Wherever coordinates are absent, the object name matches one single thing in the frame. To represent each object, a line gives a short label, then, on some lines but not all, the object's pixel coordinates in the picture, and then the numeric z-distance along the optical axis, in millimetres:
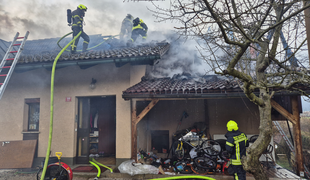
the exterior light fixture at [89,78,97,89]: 6930
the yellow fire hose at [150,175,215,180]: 5166
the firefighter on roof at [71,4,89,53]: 7785
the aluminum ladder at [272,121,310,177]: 10108
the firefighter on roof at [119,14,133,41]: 13891
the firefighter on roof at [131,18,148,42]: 10469
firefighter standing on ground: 4598
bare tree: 3157
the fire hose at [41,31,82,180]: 4719
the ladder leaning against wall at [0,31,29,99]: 6114
